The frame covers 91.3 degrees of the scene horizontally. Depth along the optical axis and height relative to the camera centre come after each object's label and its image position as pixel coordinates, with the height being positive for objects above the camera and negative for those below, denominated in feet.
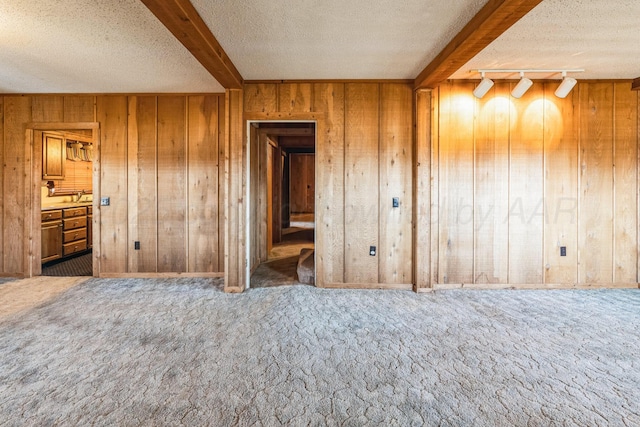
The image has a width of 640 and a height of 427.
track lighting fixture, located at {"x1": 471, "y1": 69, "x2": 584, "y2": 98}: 10.98 +4.51
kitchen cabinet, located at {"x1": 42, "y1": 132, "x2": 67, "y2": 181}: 15.62 +2.87
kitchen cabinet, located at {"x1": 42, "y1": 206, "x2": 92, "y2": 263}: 15.23 -1.13
